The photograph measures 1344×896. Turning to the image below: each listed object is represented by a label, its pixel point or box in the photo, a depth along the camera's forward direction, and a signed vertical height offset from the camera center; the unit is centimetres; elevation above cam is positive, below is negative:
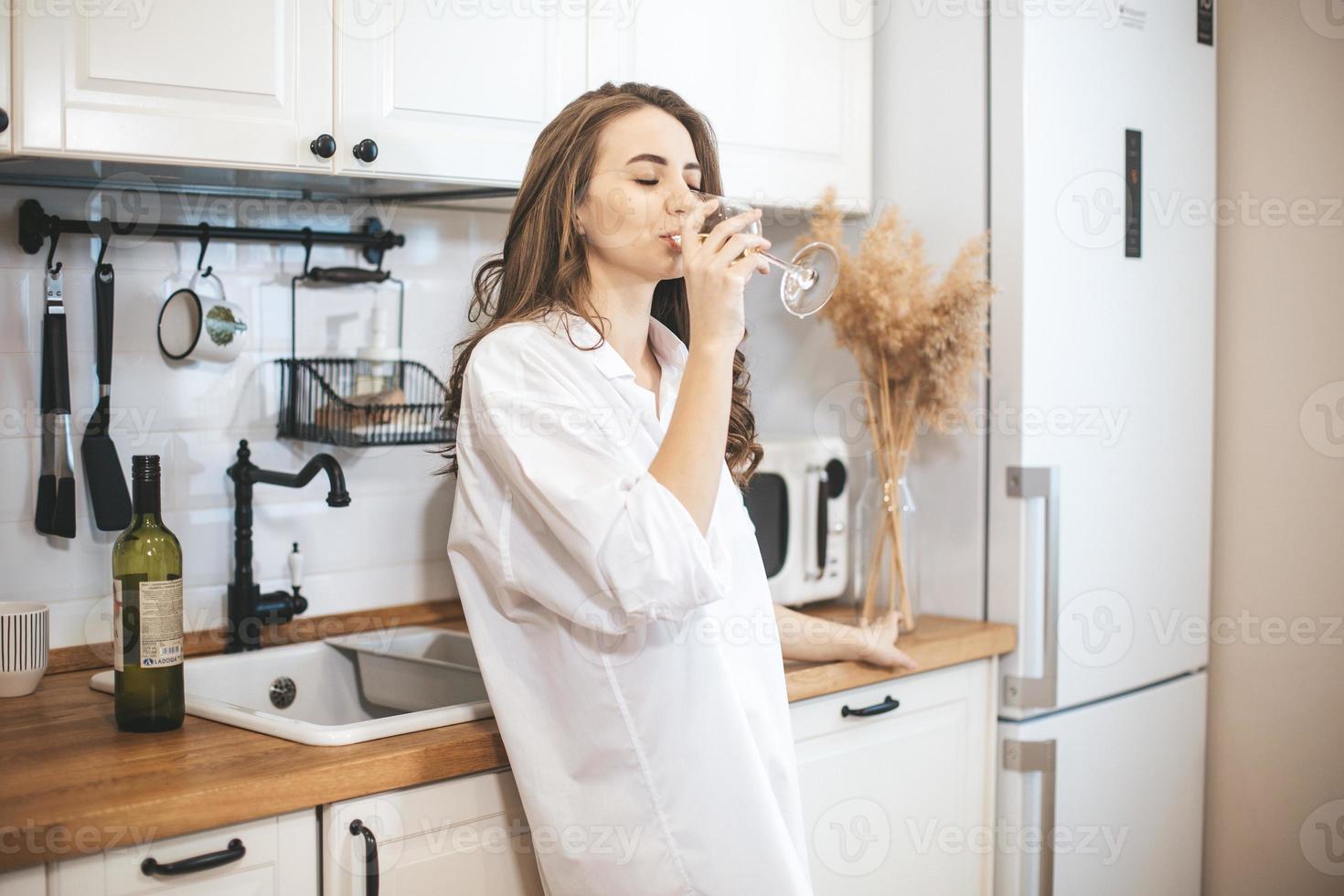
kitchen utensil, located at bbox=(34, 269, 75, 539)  164 -2
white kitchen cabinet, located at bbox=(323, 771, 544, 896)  128 -47
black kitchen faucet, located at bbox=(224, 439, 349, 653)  179 -24
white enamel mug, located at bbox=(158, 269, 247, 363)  174 +13
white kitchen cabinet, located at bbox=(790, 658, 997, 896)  180 -57
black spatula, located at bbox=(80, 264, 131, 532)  167 -5
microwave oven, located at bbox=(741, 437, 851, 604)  210 -16
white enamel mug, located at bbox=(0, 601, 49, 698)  151 -29
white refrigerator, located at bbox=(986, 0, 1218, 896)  205 -2
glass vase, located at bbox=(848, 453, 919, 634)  205 -21
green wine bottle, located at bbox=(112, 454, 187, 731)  135 -22
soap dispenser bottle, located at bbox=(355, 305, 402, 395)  185 +9
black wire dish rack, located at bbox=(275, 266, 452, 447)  179 +3
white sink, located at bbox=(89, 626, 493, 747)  167 -37
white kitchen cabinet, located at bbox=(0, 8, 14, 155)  133 +36
